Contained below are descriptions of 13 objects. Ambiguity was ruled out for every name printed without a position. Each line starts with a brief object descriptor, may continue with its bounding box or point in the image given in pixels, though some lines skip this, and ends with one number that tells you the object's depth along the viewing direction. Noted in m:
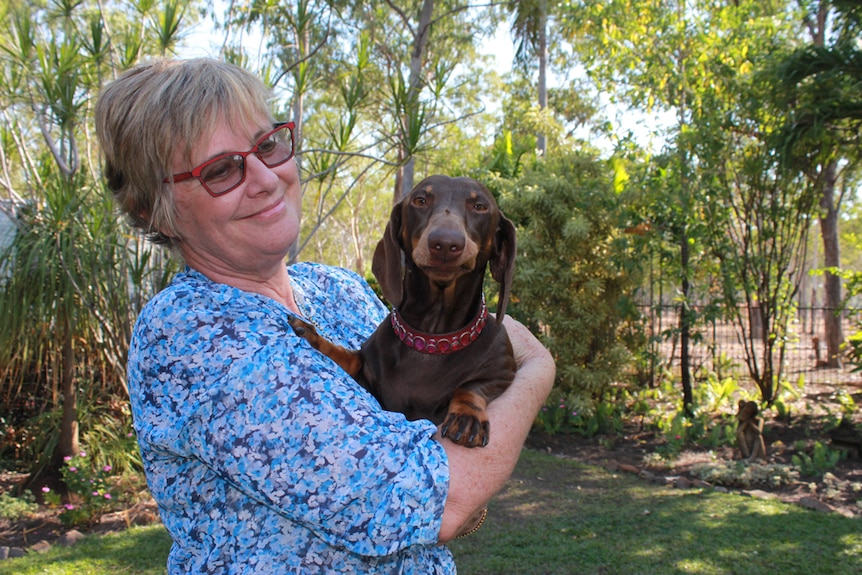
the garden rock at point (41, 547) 4.26
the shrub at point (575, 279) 7.24
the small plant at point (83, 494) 4.61
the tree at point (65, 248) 4.41
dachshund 1.75
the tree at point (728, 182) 6.91
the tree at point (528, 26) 15.96
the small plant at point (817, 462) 5.50
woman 1.22
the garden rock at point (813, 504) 4.90
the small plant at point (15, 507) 4.60
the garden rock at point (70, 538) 4.39
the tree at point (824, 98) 5.99
